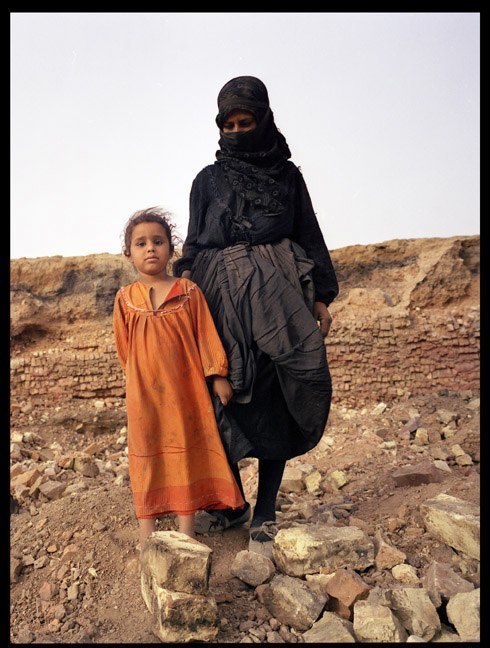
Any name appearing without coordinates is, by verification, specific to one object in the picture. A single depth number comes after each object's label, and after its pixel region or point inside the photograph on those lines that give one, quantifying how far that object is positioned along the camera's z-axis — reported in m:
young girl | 2.34
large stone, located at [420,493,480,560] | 2.45
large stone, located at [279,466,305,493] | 4.33
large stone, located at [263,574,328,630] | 2.08
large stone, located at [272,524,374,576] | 2.34
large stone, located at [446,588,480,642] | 1.95
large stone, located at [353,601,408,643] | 1.93
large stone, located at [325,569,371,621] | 2.11
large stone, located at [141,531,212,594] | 1.95
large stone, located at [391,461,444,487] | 3.81
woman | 2.49
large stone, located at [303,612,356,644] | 1.95
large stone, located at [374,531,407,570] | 2.42
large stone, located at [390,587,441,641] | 1.97
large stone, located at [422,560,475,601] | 2.12
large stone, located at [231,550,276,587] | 2.32
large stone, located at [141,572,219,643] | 1.89
